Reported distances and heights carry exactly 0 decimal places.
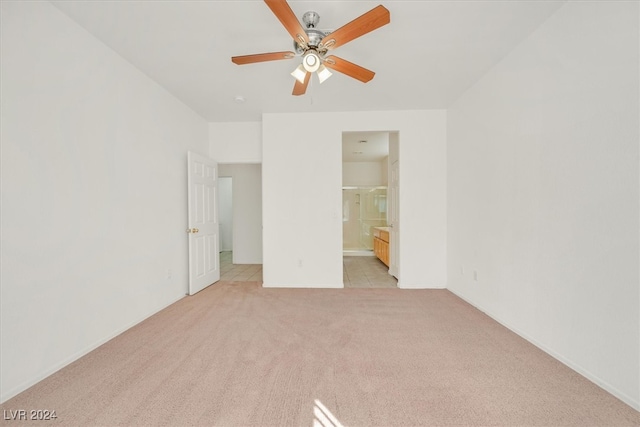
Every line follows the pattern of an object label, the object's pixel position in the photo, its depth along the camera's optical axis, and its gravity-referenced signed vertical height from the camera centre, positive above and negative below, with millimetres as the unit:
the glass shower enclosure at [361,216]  7348 -224
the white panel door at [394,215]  4285 -129
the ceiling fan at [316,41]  1573 +1169
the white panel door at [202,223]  3664 -208
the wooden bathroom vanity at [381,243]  5629 -835
